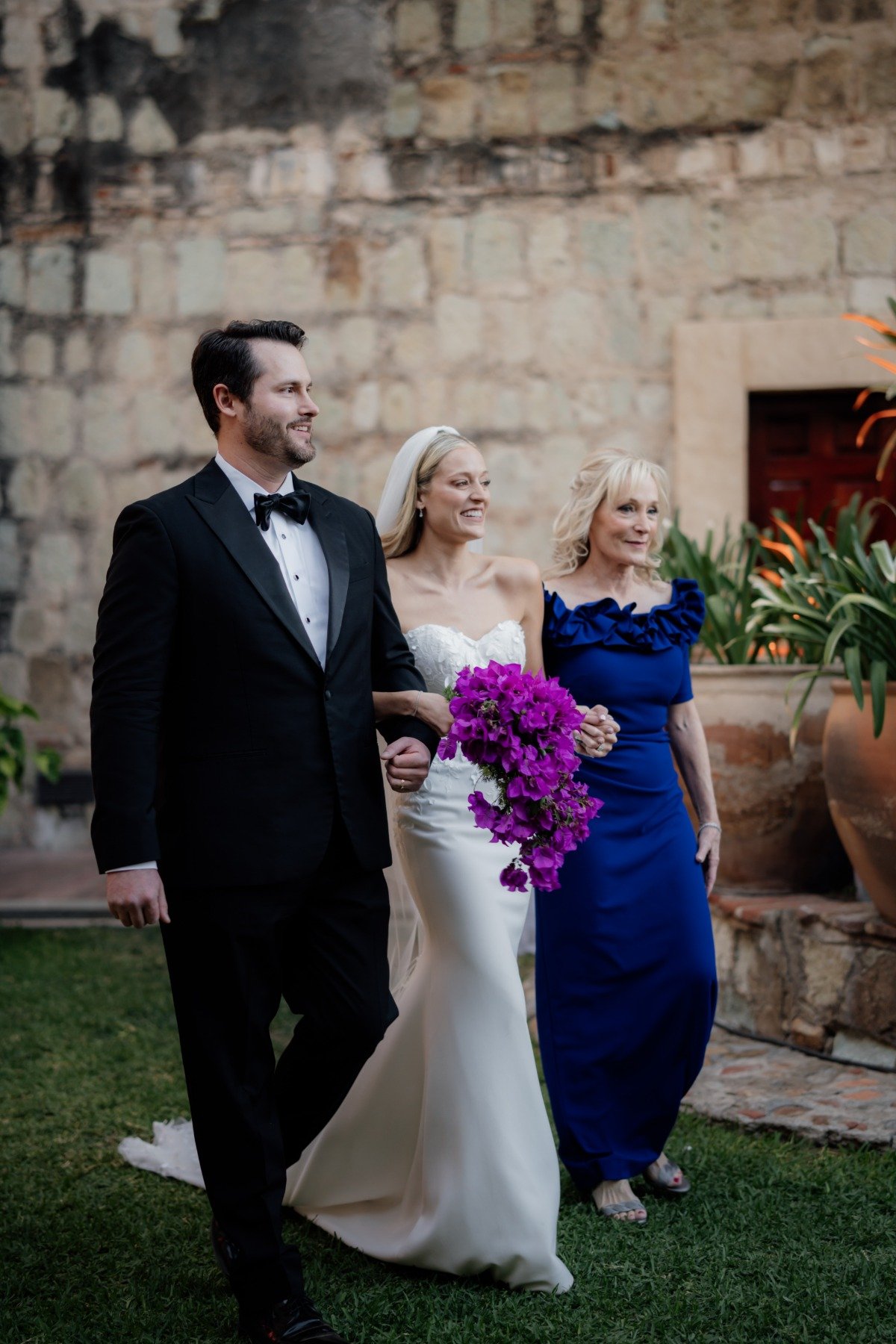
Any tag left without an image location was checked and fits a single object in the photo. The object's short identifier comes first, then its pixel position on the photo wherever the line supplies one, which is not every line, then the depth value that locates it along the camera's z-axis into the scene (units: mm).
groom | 2572
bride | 2926
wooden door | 7770
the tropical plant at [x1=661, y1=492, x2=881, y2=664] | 5262
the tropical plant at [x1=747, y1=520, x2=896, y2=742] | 4199
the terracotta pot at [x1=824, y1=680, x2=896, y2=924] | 4230
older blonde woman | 3486
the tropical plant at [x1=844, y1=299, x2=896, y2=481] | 4952
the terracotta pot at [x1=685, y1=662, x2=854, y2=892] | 5098
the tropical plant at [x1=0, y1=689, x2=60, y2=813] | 6348
